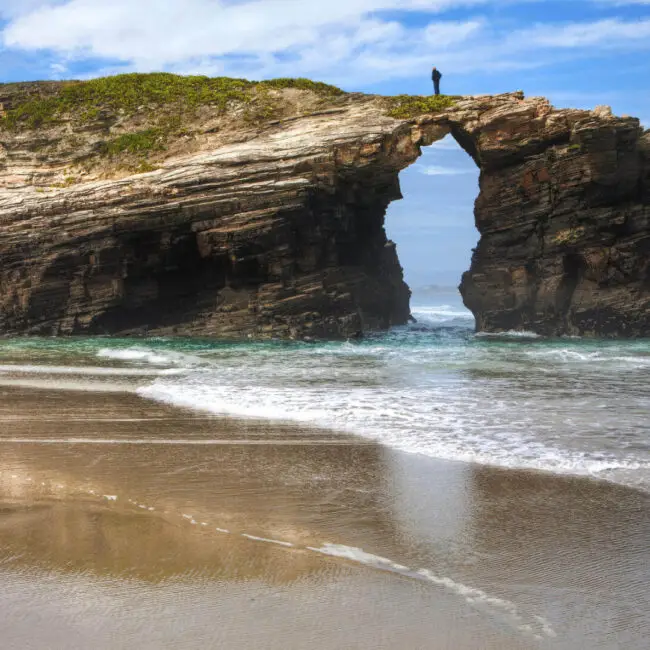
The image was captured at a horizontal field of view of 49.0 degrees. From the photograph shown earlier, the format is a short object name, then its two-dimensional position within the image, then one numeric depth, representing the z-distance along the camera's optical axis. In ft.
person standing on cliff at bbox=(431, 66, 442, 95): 102.78
